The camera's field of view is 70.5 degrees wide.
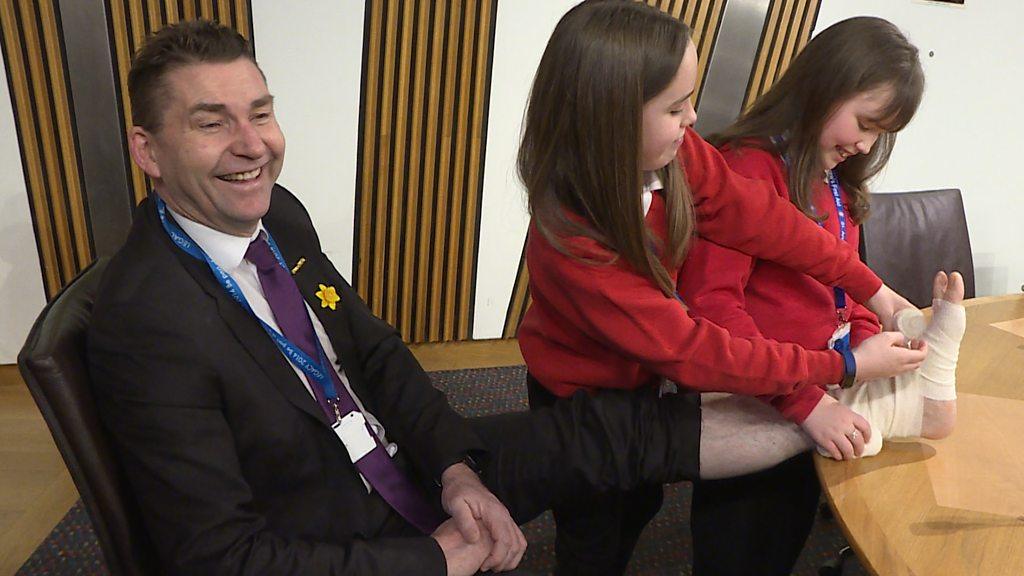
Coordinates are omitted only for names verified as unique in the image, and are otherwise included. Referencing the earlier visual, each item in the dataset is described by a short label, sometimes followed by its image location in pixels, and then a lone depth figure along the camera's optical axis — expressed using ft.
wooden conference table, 3.37
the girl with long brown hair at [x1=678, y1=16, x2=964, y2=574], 4.83
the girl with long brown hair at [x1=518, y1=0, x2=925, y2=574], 4.12
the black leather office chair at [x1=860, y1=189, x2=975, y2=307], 7.53
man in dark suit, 3.58
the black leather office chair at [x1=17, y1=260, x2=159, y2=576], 3.33
